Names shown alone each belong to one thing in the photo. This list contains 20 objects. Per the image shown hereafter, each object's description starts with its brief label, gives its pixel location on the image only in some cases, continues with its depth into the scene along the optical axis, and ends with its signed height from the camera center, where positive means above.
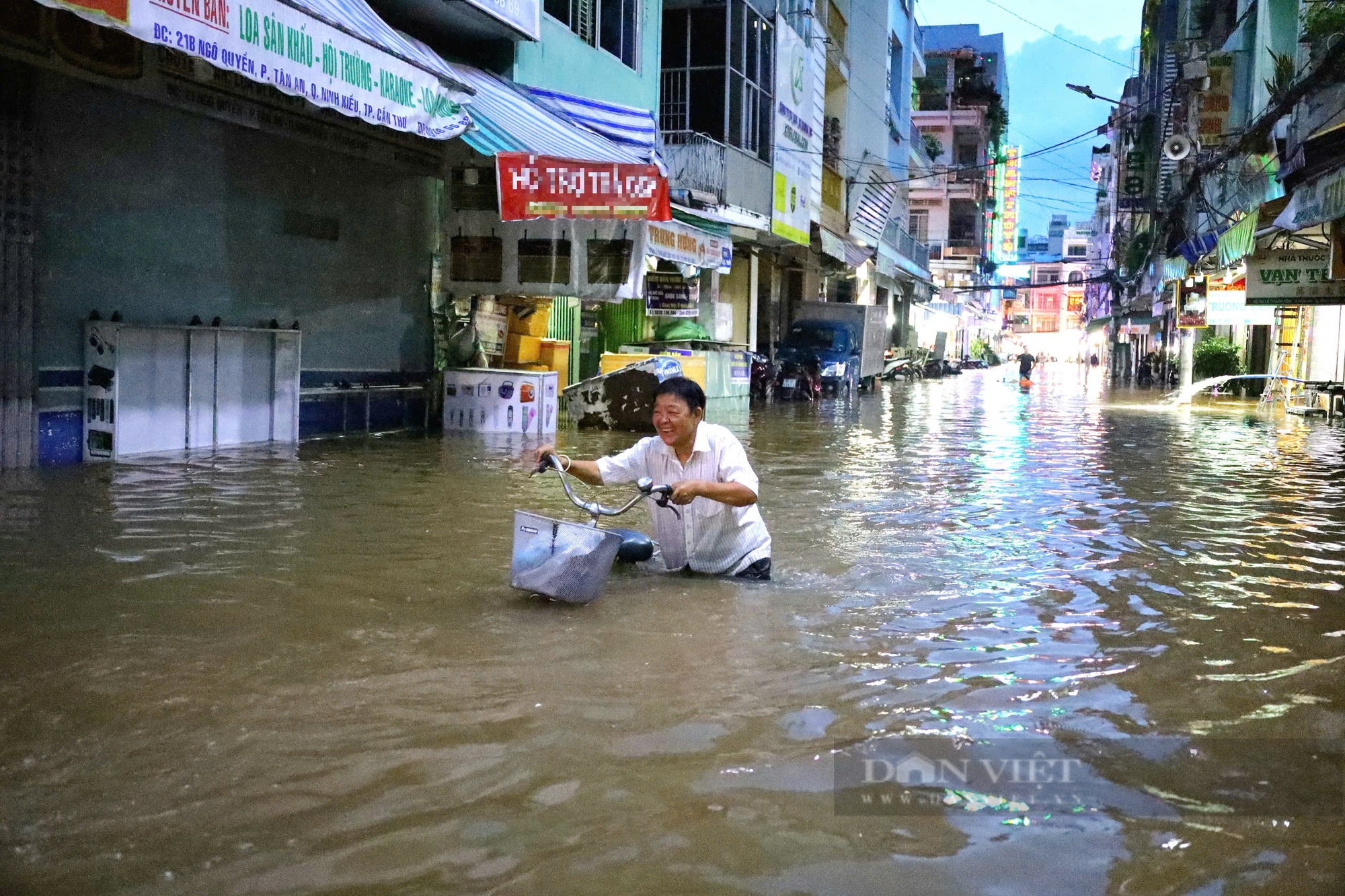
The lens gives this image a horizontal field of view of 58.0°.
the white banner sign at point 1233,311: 29.31 +1.66
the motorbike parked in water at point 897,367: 45.33 +0.18
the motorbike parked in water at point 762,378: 28.36 -0.23
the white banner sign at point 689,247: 17.22 +1.88
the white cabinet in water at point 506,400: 15.30 -0.46
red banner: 12.52 +1.86
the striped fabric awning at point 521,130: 12.63 +2.68
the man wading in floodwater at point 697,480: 5.73 -0.55
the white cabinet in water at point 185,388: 10.59 -0.31
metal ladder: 27.92 +0.54
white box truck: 31.78 +0.83
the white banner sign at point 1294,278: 21.30 +1.81
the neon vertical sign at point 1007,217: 101.81 +13.81
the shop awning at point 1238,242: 21.02 +2.52
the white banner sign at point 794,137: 27.89 +5.71
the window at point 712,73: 25.08 +6.17
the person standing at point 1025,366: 40.50 +0.28
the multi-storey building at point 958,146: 71.25 +14.46
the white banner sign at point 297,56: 7.30 +2.13
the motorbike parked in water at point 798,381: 28.77 -0.27
